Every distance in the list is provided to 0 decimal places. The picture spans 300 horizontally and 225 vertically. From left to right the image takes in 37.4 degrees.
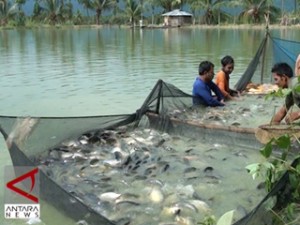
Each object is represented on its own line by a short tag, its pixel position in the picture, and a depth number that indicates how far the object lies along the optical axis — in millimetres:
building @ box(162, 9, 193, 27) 55844
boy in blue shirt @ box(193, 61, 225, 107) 7691
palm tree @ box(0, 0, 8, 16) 58903
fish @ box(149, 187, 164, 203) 4434
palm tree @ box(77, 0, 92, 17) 64188
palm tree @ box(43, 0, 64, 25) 62188
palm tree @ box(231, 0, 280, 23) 49200
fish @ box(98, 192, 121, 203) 4426
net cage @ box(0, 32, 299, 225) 4070
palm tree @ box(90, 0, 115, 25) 63938
